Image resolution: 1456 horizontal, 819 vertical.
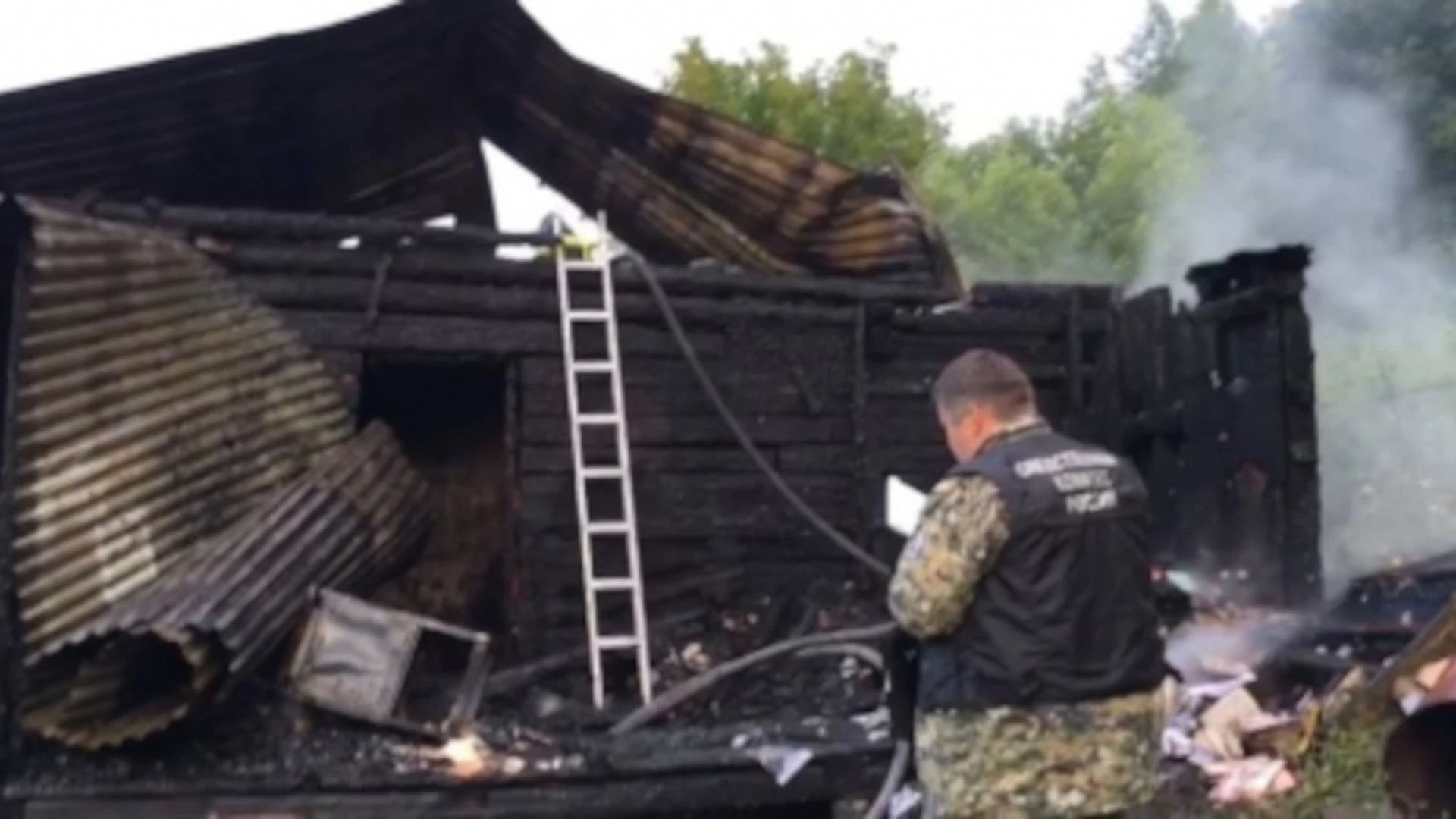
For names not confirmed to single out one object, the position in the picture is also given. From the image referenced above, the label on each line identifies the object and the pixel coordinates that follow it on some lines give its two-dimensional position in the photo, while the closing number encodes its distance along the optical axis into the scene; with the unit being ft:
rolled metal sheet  22.50
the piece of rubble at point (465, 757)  24.36
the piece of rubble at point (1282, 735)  24.73
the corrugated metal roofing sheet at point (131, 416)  23.24
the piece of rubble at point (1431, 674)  23.18
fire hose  16.33
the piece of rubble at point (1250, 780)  24.32
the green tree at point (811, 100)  106.93
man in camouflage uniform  14.83
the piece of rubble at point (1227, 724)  25.79
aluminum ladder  28.35
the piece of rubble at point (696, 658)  29.55
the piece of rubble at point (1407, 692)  23.13
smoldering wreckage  23.81
